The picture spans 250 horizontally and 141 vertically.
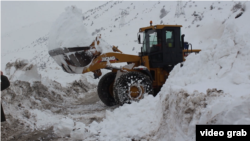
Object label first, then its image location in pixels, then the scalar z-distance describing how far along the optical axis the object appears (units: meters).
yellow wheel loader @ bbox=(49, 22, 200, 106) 6.46
